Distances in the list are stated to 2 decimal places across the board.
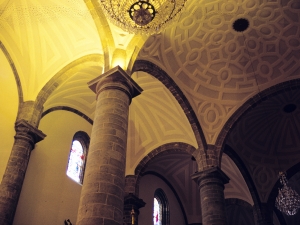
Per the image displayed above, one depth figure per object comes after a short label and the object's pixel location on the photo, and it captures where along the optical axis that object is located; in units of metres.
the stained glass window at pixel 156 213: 14.96
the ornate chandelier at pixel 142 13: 7.21
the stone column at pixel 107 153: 5.69
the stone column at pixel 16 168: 8.43
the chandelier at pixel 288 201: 11.89
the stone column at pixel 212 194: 10.12
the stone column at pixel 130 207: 12.35
